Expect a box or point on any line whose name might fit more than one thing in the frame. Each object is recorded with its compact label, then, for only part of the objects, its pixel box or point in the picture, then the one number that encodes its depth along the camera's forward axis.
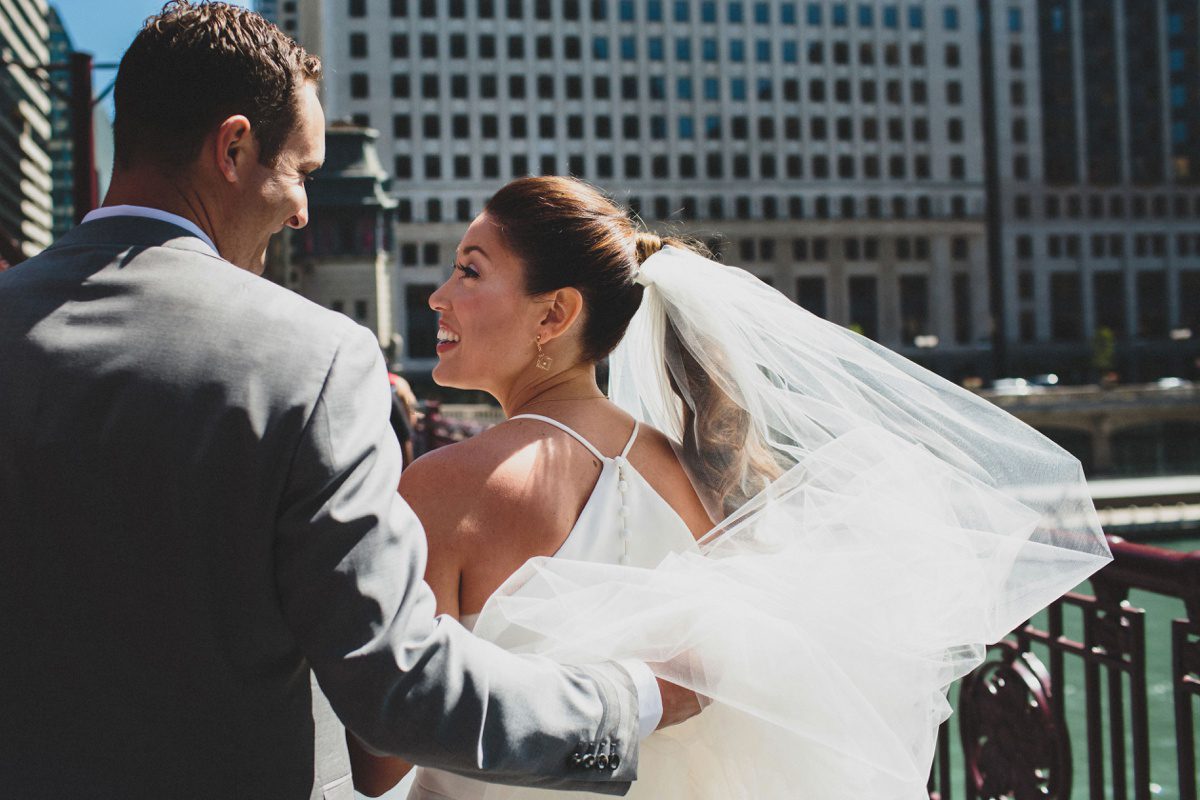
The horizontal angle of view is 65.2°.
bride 1.70
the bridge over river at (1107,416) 39.22
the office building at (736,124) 61.00
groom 1.20
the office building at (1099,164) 64.88
